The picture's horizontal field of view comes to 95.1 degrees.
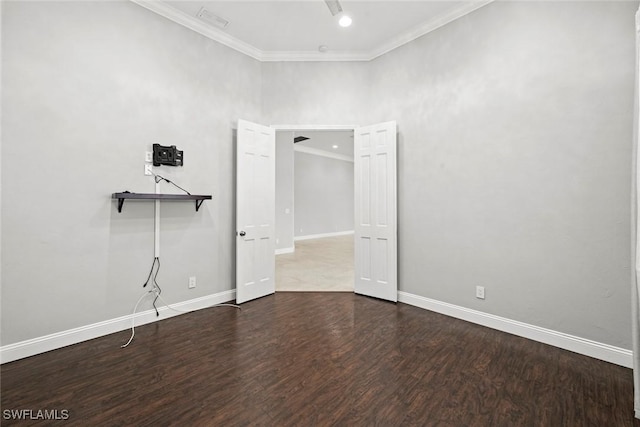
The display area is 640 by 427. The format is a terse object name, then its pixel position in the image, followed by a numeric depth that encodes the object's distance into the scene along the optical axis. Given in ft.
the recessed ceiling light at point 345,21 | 10.50
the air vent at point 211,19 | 10.35
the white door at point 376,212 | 11.93
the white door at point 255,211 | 11.78
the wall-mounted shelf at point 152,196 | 8.71
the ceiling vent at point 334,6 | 9.15
